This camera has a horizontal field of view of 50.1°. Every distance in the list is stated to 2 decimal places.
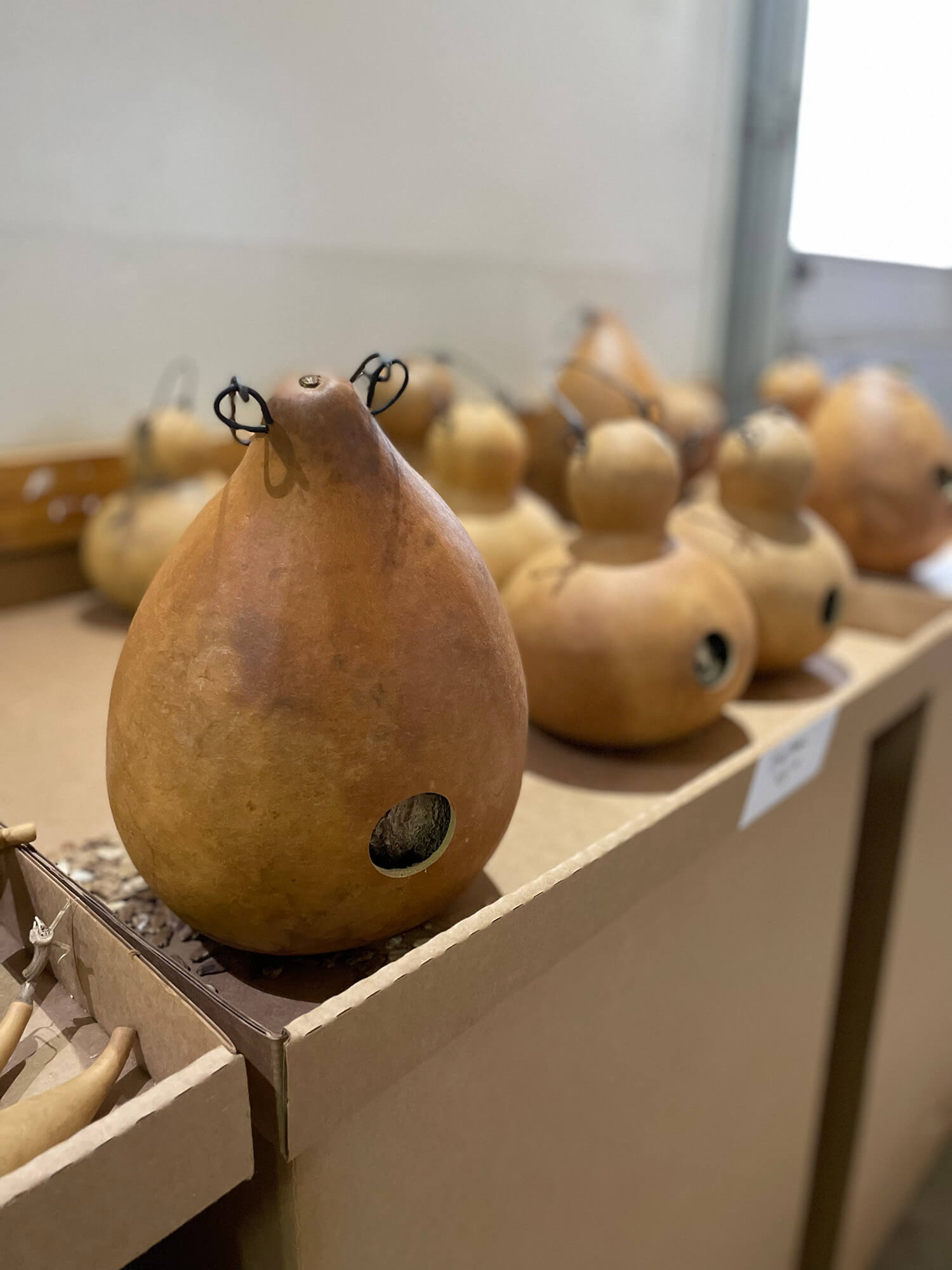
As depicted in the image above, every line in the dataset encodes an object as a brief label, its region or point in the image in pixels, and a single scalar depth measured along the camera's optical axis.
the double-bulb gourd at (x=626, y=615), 0.77
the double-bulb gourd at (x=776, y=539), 0.93
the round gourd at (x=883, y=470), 1.18
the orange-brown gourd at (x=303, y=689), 0.48
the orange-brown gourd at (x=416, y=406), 1.09
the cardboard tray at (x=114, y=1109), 0.37
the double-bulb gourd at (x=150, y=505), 1.01
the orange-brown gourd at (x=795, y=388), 1.37
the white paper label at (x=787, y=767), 0.77
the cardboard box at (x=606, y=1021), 0.50
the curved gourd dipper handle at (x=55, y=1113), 0.41
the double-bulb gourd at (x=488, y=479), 0.98
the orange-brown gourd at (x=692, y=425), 1.32
